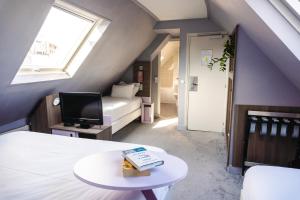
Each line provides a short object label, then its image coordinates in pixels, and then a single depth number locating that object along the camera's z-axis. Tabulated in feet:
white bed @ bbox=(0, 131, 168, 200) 4.09
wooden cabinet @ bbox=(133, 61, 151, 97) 16.70
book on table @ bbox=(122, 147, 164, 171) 3.57
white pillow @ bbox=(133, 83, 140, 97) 16.17
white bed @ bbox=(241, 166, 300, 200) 4.11
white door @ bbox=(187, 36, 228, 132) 13.82
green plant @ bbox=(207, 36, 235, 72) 10.51
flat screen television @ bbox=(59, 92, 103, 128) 9.55
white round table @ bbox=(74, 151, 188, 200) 3.30
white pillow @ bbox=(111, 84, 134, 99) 15.81
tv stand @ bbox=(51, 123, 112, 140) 9.39
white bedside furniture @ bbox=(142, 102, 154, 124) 16.51
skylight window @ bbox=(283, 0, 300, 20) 5.27
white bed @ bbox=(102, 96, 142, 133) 11.32
